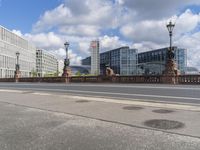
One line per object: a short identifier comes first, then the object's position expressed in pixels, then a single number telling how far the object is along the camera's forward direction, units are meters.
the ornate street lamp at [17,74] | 36.89
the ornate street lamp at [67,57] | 26.61
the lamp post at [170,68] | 16.05
